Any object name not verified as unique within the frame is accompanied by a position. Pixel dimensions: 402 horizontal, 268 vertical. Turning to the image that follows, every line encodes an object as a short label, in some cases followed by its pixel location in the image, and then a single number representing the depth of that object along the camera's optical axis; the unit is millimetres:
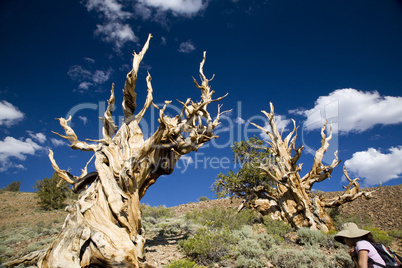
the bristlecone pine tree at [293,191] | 8820
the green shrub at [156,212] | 11219
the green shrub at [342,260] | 4414
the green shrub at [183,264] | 3446
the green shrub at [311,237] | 6441
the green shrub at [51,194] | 16438
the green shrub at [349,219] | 9898
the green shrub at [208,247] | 4652
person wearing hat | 2299
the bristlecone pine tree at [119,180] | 3635
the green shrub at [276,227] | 7479
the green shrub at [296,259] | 4254
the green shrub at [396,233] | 7620
